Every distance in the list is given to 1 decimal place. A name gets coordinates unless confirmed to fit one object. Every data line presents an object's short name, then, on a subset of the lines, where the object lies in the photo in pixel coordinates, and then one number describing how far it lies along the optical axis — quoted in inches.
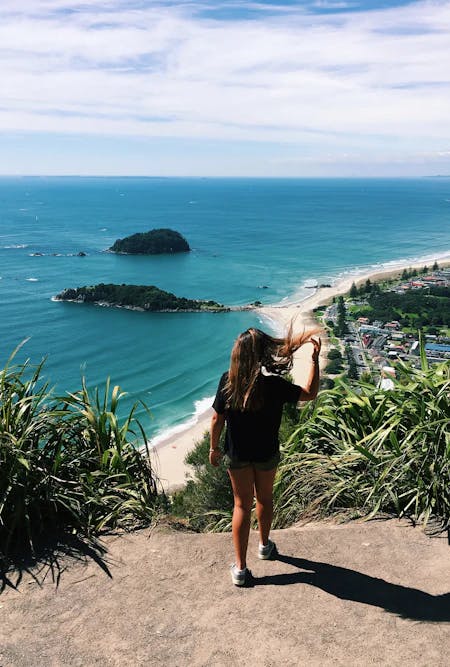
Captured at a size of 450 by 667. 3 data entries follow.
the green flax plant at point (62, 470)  134.7
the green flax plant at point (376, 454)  144.2
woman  109.9
